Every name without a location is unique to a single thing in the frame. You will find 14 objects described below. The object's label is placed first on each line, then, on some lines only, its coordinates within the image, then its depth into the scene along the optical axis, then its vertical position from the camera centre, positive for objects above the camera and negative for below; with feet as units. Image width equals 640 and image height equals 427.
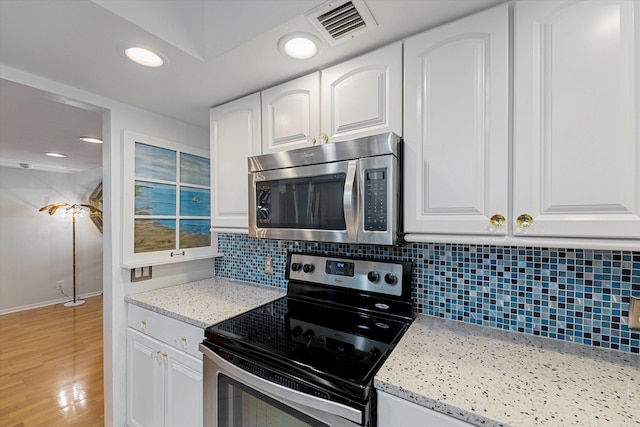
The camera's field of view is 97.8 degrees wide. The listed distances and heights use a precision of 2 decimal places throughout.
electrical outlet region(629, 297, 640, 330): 3.11 -1.12
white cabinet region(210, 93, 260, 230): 5.17 +1.16
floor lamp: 14.24 +0.18
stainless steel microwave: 3.48 +0.31
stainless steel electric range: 2.81 -1.64
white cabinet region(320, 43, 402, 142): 3.70 +1.67
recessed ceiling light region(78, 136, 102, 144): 8.98 +2.48
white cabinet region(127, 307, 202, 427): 4.46 -2.87
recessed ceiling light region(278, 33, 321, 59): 3.68 +2.33
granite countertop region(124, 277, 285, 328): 4.53 -1.63
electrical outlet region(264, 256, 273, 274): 6.15 -1.13
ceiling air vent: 3.17 +2.36
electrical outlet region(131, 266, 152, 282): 5.87 -1.27
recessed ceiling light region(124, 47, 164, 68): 3.96 +2.32
